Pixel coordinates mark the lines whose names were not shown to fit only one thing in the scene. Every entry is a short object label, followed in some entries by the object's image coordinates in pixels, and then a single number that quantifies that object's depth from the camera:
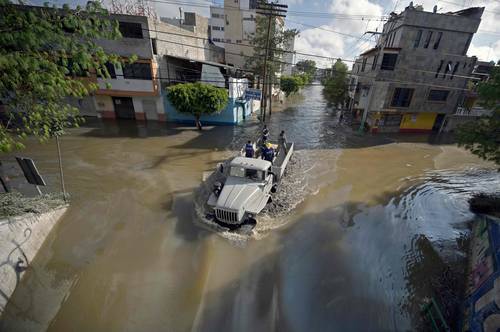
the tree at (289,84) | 40.44
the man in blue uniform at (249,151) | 12.03
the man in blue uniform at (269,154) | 12.05
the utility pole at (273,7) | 16.79
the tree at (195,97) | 18.94
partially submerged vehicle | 8.22
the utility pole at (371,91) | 21.77
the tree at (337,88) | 31.62
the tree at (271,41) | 26.32
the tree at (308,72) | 77.85
